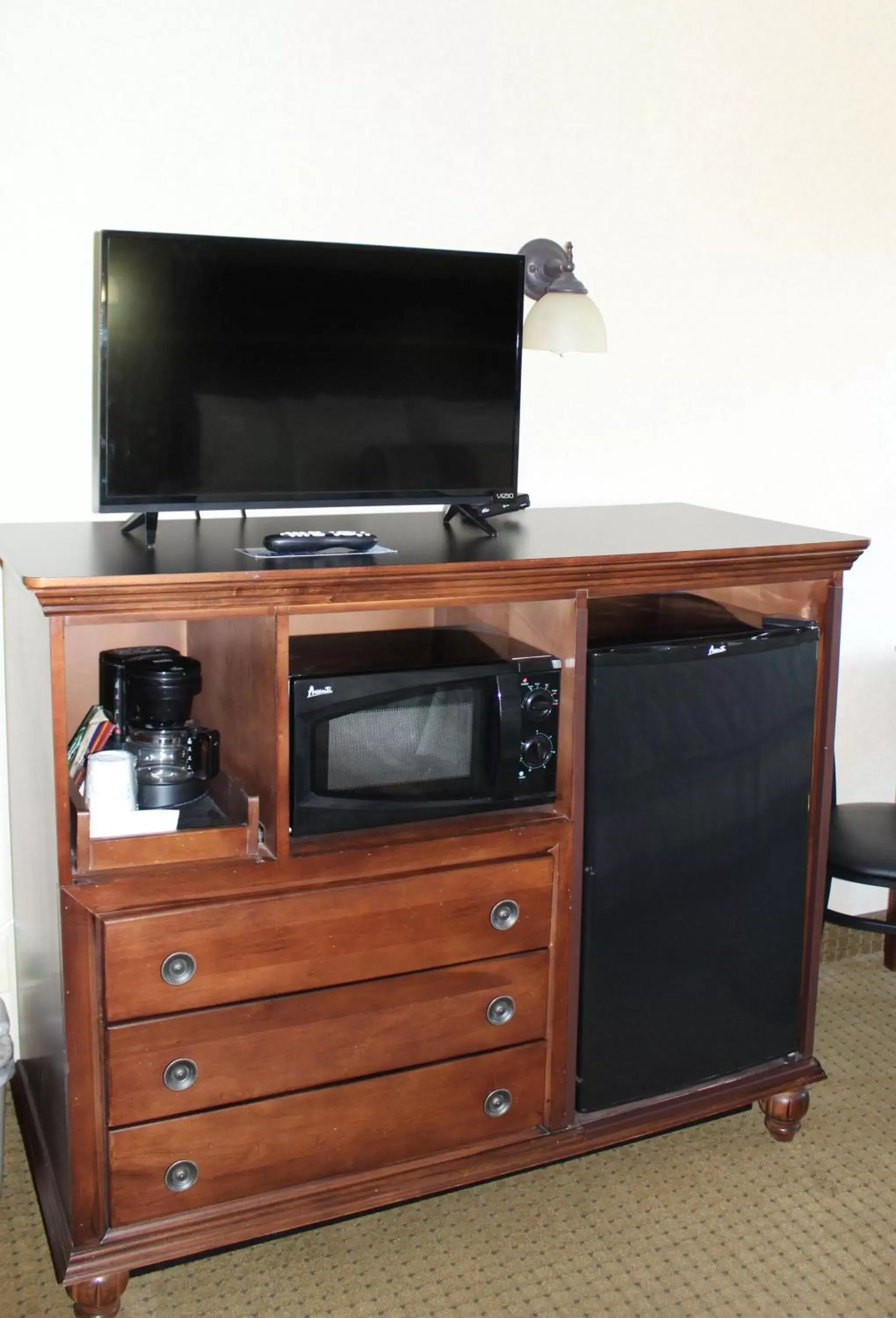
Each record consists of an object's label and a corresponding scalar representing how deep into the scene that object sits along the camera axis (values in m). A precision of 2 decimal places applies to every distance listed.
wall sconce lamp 2.27
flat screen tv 1.88
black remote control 1.86
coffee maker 1.87
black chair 2.48
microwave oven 1.84
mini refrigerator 2.06
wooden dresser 1.75
